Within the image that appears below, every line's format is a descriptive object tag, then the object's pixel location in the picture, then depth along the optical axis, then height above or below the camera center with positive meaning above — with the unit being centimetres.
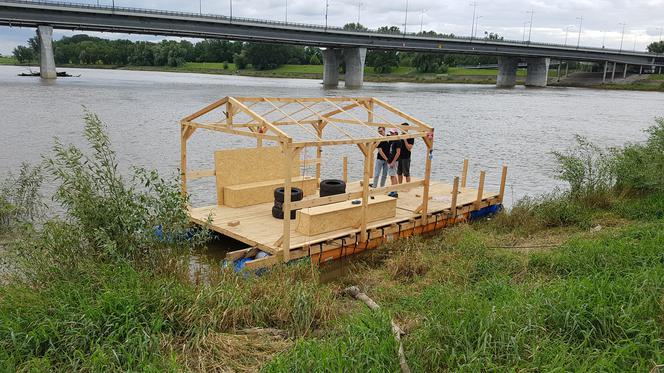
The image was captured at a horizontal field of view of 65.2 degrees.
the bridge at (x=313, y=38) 4884 +386
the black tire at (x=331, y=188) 1220 -270
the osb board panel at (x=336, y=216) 1054 -301
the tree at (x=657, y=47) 12094 +812
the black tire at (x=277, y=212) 1133 -307
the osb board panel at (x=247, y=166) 1199 -230
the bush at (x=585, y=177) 1400 -264
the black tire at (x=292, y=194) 1137 -273
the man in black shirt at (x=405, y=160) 1403 -233
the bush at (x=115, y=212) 672 -196
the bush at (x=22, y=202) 1209 -342
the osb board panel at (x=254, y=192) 1205 -286
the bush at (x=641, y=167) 1298 -222
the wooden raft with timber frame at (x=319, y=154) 945 -178
